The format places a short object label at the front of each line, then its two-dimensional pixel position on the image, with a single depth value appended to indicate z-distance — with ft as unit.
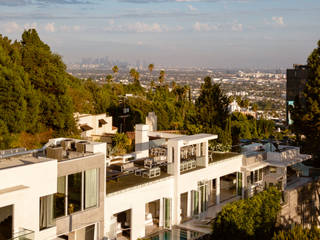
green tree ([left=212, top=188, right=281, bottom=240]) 53.93
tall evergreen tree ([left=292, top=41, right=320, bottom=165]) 82.53
